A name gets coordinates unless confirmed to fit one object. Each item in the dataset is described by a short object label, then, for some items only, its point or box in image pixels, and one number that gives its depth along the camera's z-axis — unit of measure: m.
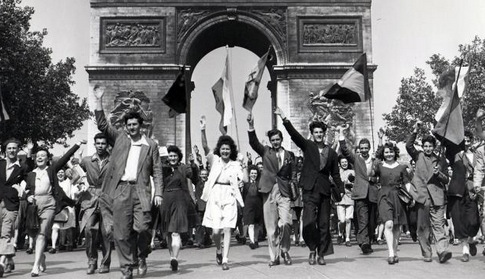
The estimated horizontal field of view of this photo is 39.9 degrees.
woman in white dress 9.90
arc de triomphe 29.45
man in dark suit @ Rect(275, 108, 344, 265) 9.80
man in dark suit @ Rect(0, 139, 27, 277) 9.66
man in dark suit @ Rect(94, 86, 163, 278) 8.24
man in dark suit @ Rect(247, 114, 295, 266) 10.17
